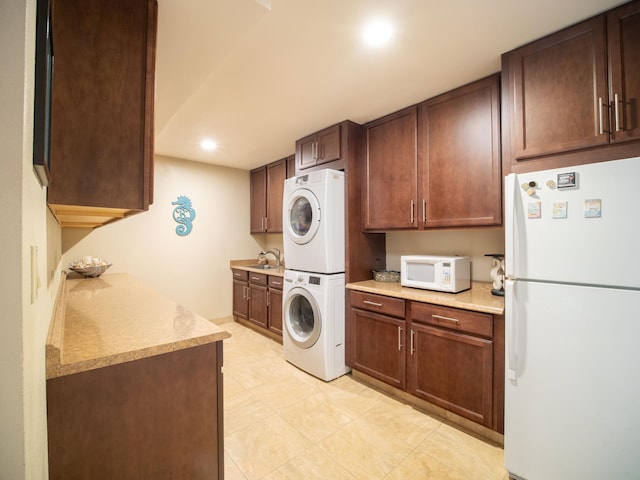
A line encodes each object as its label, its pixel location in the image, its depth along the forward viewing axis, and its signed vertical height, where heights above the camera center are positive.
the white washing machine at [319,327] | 2.50 -0.77
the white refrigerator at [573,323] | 1.18 -0.38
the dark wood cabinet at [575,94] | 1.33 +0.77
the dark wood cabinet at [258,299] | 3.47 -0.74
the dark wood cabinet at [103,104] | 0.97 +0.52
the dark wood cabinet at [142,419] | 0.90 -0.62
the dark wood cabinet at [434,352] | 1.72 -0.78
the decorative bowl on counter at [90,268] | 2.80 -0.22
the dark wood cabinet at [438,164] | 1.89 +0.61
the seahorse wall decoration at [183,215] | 3.87 +0.42
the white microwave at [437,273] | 2.06 -0.23
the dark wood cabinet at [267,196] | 3.94 +0.71
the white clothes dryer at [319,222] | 2.49 +0.20
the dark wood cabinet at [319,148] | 2.65 +0.96
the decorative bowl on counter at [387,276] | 2.63 -0.31
